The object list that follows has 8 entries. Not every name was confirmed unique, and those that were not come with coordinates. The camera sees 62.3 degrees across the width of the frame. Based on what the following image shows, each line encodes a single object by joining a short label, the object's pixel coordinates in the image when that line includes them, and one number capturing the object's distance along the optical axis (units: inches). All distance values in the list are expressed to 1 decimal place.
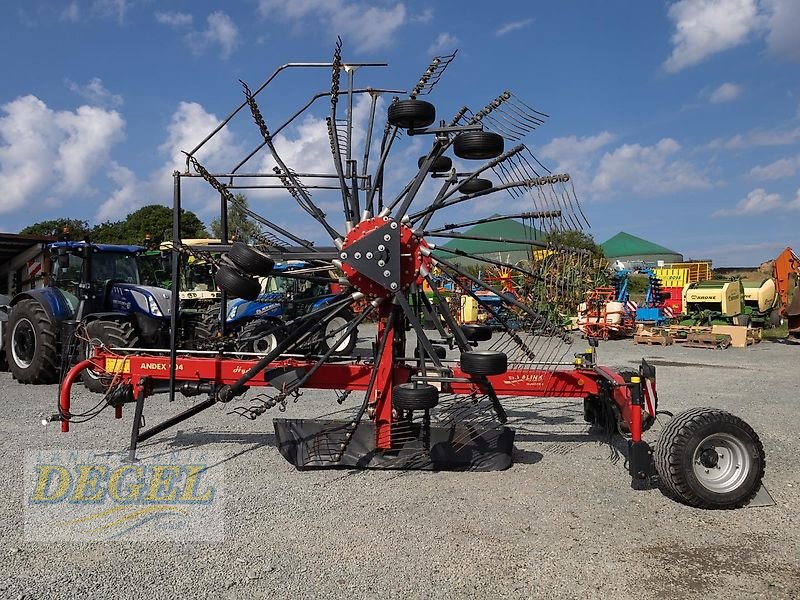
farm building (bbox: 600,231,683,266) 2265.0
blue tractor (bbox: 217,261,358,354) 453.7
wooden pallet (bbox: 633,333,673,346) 655.8
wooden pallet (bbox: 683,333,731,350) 633.6
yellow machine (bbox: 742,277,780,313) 765.9
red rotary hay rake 181.9
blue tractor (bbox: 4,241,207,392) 399.2
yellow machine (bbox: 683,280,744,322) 705.0
